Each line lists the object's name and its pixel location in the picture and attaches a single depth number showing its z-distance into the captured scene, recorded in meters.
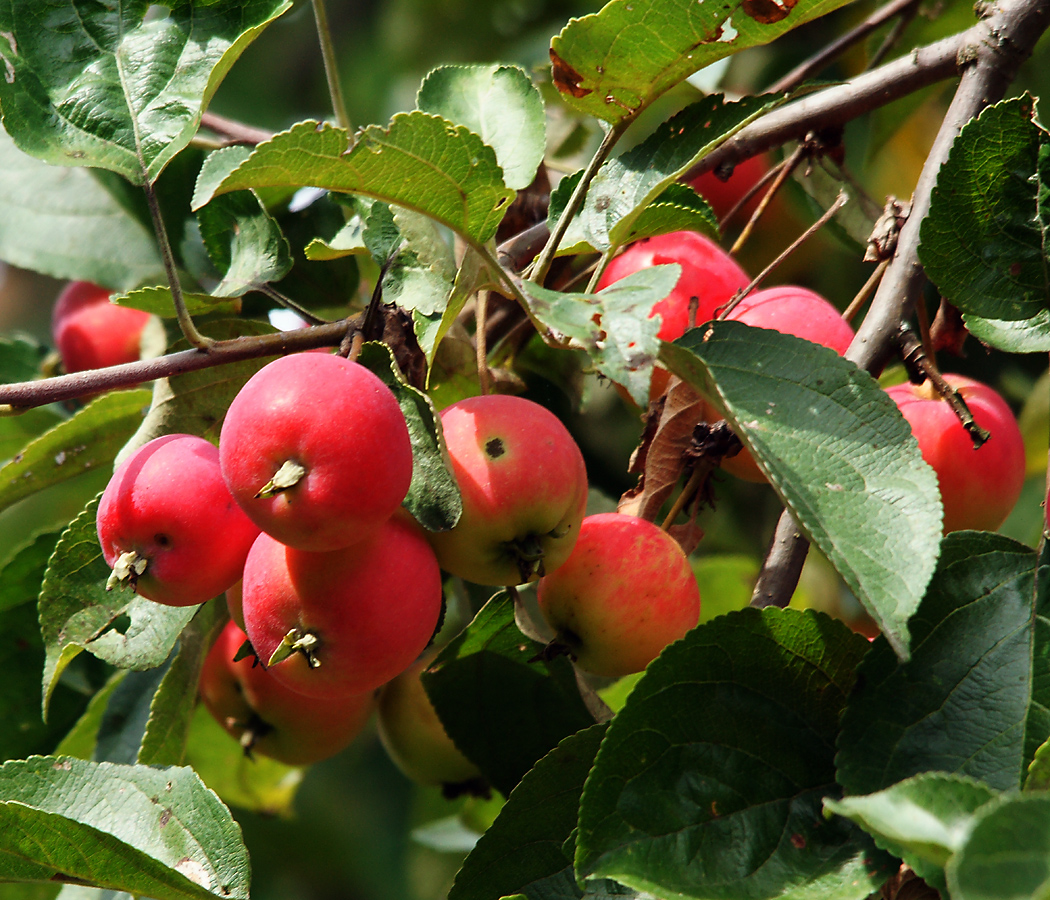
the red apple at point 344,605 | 1.60
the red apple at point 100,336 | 1.77
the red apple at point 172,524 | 1.61
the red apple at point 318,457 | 1.59
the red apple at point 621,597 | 1.63
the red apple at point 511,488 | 1.61
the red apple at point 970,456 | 1.66
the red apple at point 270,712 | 1.70
